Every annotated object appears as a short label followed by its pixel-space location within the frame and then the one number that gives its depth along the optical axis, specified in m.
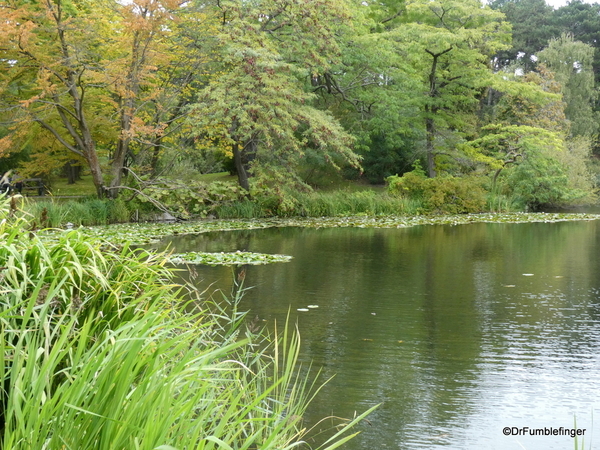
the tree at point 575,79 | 34.88
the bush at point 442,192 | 21.62
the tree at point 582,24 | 42.31
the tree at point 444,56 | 22.70
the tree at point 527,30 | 42.44
